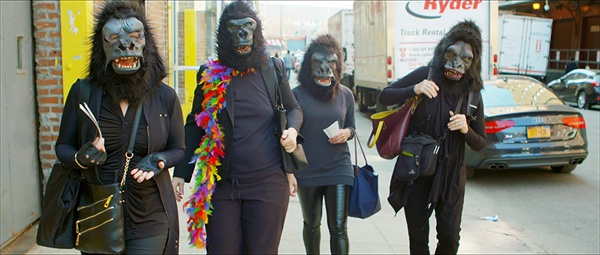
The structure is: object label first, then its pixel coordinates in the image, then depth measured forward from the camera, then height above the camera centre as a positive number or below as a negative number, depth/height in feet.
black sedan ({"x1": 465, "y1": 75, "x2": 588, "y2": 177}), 27.20 -3.45
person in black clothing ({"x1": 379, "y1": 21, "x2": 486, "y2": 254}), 13.26 -1.50
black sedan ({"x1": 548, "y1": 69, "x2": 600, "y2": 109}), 65.92 -2.85
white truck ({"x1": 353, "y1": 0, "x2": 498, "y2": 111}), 41.47 +2.22
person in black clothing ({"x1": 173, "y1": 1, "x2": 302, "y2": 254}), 11.24 -1.89
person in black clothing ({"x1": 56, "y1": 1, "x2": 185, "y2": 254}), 9.82 -1.22
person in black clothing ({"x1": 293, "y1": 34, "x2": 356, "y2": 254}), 14.37 -2.25
